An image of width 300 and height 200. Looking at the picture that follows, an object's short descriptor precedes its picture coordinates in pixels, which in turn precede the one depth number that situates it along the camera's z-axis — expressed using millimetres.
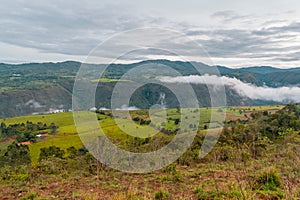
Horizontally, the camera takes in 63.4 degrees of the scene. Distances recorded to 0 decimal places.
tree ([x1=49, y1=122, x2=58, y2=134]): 49656
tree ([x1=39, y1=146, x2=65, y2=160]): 24459
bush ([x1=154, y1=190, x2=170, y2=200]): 5094
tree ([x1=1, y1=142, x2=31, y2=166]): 26122
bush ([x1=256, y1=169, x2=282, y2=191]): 5246
